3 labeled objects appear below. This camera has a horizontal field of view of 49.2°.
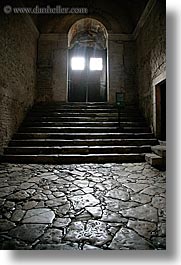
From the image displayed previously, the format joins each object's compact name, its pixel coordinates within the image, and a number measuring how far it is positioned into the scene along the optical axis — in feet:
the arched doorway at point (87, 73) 42.63
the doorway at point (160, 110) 18.44
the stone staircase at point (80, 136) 15.42
